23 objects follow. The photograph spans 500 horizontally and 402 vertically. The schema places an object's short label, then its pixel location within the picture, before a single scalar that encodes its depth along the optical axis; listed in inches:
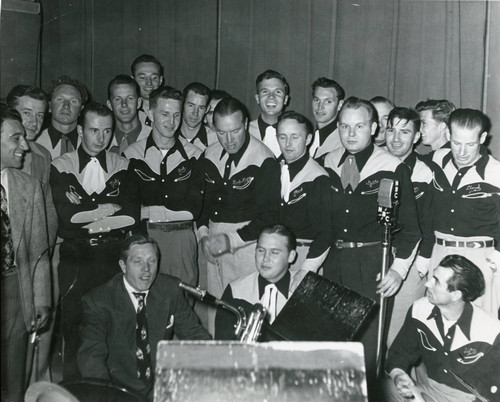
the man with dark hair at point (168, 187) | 148.3
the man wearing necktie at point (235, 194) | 143.5
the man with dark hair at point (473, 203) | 126.3
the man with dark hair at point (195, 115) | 172.9
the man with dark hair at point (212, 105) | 182.5
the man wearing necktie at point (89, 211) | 137.3
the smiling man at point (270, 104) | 167.8
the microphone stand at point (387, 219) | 113.8
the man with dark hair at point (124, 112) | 171.5
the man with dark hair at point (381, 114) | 157.4
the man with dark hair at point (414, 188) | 134.6
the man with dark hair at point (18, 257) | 106.6
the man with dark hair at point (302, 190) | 134.8
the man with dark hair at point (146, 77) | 189.8
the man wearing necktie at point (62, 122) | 158.2
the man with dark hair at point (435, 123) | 148.8
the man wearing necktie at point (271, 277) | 122.1
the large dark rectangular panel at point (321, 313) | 79.7
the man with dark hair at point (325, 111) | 163.5
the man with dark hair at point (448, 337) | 103.6
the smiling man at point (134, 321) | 118.1
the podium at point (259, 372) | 45.8
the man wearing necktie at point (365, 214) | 126.9
